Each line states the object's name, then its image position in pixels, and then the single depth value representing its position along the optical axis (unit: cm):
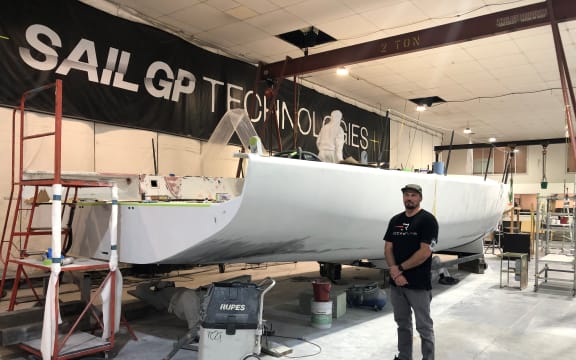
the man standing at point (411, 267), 241
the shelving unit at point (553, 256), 470
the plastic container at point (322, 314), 327
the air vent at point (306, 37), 601
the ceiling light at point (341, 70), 673
